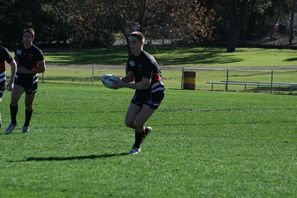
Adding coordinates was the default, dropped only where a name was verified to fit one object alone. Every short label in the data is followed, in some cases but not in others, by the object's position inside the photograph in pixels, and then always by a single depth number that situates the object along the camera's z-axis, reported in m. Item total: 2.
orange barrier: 40.78
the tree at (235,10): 79.93
